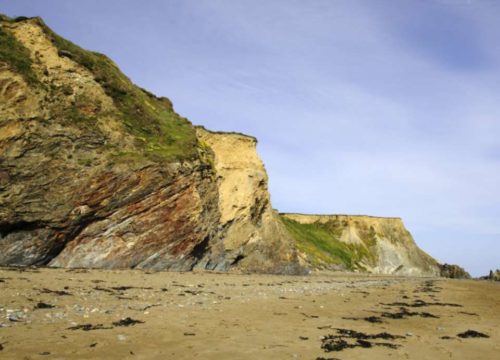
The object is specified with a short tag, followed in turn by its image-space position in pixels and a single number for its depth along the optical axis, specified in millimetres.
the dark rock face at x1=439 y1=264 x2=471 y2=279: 94250
